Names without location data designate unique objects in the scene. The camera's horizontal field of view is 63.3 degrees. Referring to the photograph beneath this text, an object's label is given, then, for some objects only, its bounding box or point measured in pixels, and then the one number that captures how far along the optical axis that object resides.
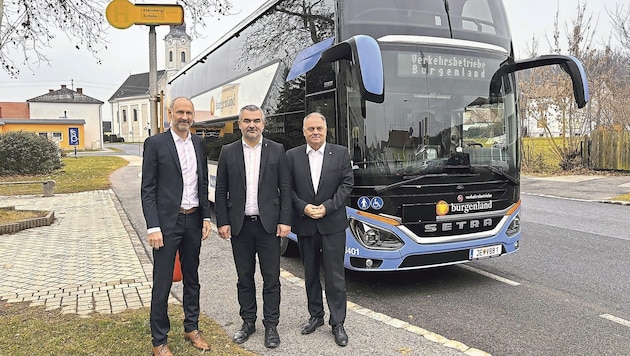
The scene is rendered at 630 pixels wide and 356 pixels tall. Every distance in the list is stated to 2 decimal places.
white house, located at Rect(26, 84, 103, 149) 65.88
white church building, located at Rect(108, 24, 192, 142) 85.16
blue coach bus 5.38
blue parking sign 34.05
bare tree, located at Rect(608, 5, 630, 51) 21.03
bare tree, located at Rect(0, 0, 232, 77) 10.98
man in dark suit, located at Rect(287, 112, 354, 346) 4.26
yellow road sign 6.16
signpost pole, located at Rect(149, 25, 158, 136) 6.41
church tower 84.44
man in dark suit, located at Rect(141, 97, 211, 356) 3.79
